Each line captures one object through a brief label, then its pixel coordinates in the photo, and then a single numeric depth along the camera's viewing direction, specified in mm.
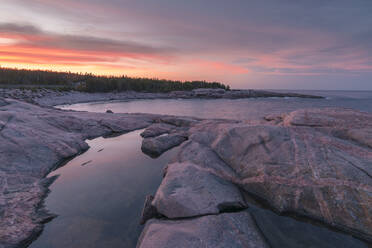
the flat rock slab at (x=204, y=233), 3695
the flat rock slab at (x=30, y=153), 4637
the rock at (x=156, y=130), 13586
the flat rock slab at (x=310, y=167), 4773
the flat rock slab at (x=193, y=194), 4645
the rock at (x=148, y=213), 4973
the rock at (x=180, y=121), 15882
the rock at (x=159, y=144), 10242
